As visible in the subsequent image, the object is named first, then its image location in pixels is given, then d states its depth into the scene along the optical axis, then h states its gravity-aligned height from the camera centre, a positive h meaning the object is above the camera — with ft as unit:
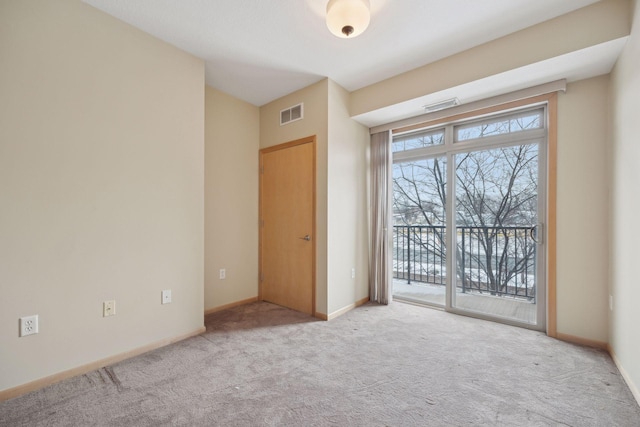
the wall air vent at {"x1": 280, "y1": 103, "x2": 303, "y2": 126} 11.05 +4.04
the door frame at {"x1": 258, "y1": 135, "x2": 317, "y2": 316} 10.55 +0.83
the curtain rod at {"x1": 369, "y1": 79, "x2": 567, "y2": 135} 8.30 +3.71
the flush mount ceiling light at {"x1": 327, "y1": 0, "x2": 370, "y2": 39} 6.03 +4.36
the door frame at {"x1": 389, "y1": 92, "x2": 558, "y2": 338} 8.47 +0.06
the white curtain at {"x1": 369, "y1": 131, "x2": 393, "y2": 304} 11.87 -0.47
